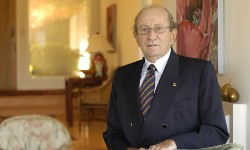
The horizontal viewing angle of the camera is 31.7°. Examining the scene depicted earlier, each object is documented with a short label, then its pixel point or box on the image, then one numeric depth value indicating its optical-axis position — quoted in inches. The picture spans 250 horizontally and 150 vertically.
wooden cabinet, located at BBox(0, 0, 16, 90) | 397.4
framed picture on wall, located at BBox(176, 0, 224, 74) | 120.2
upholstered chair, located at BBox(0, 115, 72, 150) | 113.9
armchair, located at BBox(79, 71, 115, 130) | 288.8
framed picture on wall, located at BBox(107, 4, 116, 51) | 315.9
